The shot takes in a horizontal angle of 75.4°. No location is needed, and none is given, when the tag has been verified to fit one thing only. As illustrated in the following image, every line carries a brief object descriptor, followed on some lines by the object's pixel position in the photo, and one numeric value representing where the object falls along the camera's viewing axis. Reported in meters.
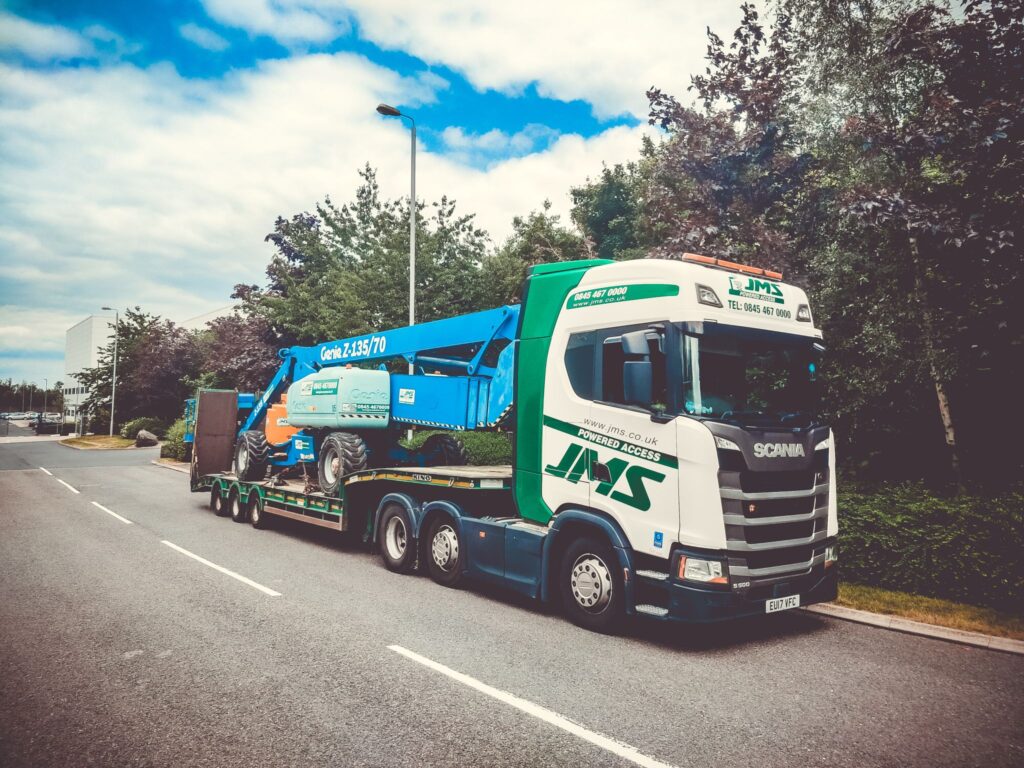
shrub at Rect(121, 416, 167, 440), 45.59
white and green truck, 5.74
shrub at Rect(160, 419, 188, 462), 30.38
